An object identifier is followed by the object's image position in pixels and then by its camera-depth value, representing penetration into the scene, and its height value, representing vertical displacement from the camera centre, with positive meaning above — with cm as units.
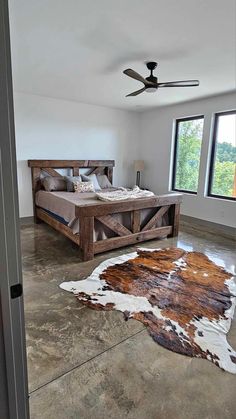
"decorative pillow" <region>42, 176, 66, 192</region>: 477 -44
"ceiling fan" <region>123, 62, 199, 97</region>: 303 +103
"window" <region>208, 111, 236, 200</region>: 458 +16
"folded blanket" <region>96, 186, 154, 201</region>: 366 -53
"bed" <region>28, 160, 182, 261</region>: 325 -84
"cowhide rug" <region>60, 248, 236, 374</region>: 188 -133
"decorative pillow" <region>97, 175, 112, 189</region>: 557 -45
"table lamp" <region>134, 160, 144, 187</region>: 617 -5
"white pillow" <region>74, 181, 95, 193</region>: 481 -50
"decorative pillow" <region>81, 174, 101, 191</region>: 525 -37
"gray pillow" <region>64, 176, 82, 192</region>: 488 -39
